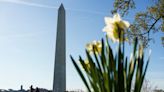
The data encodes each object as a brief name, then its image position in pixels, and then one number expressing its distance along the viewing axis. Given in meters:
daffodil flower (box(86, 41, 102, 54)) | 1.31
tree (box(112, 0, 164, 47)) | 8.07
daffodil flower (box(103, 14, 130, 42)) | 1.21
